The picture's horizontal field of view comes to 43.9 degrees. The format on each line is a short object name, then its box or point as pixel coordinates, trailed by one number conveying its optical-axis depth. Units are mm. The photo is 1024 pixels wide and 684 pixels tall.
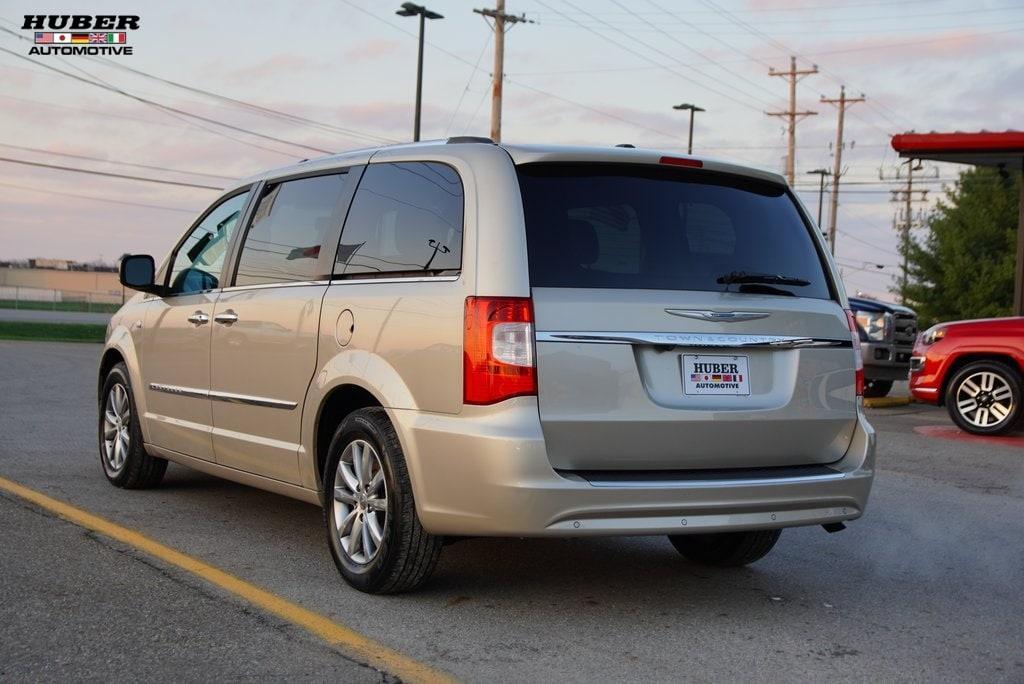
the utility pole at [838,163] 62719
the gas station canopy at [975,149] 19766
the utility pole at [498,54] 31703
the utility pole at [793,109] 55066
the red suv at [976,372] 13031
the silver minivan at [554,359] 4762
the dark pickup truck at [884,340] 16609
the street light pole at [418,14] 32531
